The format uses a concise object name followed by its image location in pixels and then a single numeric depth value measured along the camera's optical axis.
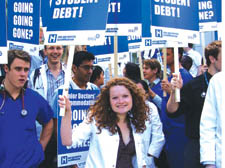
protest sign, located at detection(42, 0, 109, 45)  5.79
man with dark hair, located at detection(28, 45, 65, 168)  6.95
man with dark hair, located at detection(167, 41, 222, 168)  5.90
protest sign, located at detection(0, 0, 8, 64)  5.83
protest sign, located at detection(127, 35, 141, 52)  9.41
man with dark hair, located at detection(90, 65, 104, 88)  9.23
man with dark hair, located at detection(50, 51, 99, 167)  7.14
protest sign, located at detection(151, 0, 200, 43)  6.20
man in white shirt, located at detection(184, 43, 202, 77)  11.00
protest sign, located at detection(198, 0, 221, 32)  8.59
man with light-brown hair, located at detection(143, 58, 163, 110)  8.48
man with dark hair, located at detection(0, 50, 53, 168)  5.48
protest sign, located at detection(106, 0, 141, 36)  7.59
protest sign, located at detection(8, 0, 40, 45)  7.14
